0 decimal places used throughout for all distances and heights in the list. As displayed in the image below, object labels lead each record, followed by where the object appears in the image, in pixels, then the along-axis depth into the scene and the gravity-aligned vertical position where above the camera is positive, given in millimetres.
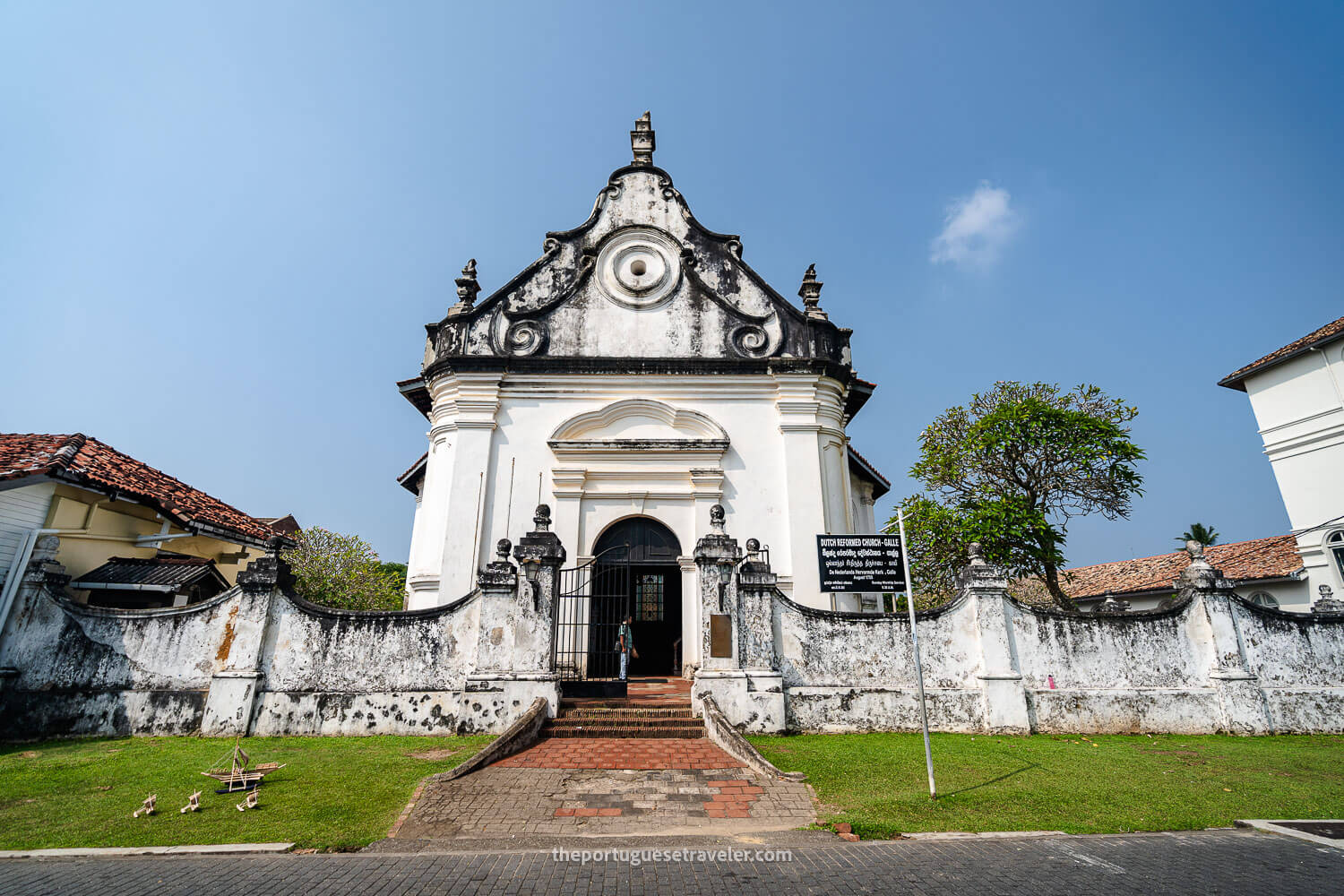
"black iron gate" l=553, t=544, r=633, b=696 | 12000 +971
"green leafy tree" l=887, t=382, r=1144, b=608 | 14242 +4281
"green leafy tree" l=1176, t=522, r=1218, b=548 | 44412 +9450
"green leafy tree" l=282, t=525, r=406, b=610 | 18016 +2652
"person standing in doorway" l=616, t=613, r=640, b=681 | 10973 +435
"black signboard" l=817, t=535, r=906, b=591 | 8516 +1396
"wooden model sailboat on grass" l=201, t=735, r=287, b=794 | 6652 -1113
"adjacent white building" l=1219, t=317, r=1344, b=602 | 16797 +6236
